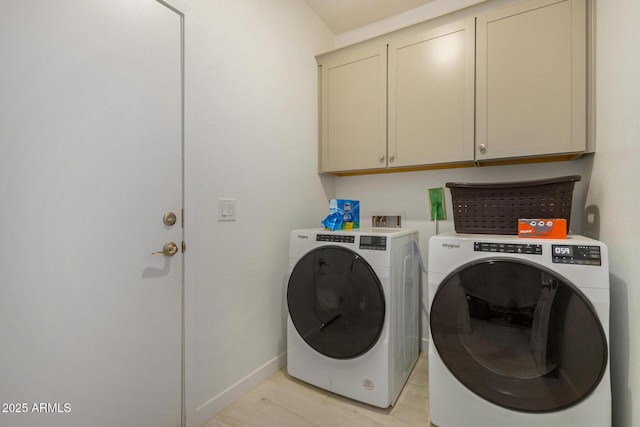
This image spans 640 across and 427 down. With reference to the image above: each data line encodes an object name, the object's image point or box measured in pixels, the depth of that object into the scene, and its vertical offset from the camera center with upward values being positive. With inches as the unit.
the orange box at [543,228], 46.8 -3.0
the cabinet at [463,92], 58.9 +29.3
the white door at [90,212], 35.0 -0.4
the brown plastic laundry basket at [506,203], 52.8 +1.6
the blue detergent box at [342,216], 68.6 -1.4
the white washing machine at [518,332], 40.1 -19.0
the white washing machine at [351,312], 56.7 -21.9
